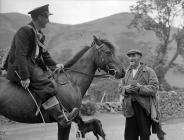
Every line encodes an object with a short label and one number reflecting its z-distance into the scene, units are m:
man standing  5.86
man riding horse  5.39
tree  30.16
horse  5.57
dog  6.54
